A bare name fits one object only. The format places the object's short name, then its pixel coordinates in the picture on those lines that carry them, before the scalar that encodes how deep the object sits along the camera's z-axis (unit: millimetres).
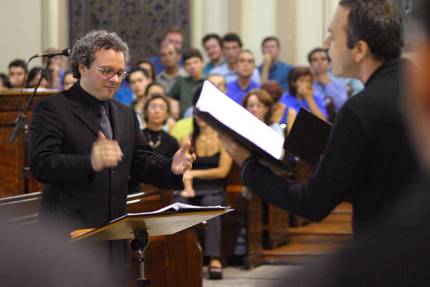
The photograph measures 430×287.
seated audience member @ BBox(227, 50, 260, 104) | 10375
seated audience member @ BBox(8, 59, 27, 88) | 11164
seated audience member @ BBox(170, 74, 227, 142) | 9172
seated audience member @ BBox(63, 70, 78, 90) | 10561
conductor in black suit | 4336
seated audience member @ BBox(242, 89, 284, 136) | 8914
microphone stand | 6766
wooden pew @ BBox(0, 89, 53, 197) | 7062
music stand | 4074
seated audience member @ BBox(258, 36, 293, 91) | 11346
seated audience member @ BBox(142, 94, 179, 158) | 8422
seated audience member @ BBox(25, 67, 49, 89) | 10250
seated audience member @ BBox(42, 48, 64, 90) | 10914
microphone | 6594
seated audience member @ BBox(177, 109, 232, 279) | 8664
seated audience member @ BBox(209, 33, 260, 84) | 11203
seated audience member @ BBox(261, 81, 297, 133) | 9406
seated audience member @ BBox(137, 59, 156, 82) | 10862
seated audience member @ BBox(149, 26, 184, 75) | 11636
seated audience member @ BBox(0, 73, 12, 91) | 11086
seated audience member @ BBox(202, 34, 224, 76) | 11469
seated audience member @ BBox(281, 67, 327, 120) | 10195
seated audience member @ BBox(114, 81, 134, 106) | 10943
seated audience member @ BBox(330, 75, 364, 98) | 10719
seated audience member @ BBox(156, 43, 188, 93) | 11266
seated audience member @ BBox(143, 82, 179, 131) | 9547
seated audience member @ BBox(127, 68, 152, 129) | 10125
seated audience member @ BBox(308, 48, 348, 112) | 10500
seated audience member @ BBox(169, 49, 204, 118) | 10586
